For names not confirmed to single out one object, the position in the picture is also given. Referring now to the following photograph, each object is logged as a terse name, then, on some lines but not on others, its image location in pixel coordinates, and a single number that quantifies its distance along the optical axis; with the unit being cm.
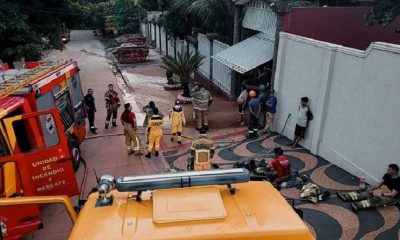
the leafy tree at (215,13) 1576
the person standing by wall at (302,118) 936
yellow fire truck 254
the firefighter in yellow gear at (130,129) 962
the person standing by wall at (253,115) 1084
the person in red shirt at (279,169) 754
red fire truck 579
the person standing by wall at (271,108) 1085
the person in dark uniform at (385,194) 663
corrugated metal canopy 1249
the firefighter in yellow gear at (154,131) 950
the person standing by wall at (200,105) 1170
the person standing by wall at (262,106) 1100
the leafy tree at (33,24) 1330
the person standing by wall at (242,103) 1215
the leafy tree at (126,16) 3644
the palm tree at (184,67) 1590
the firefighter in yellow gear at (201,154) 735
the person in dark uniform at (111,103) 1190
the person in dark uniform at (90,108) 1145
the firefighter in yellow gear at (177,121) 1047
